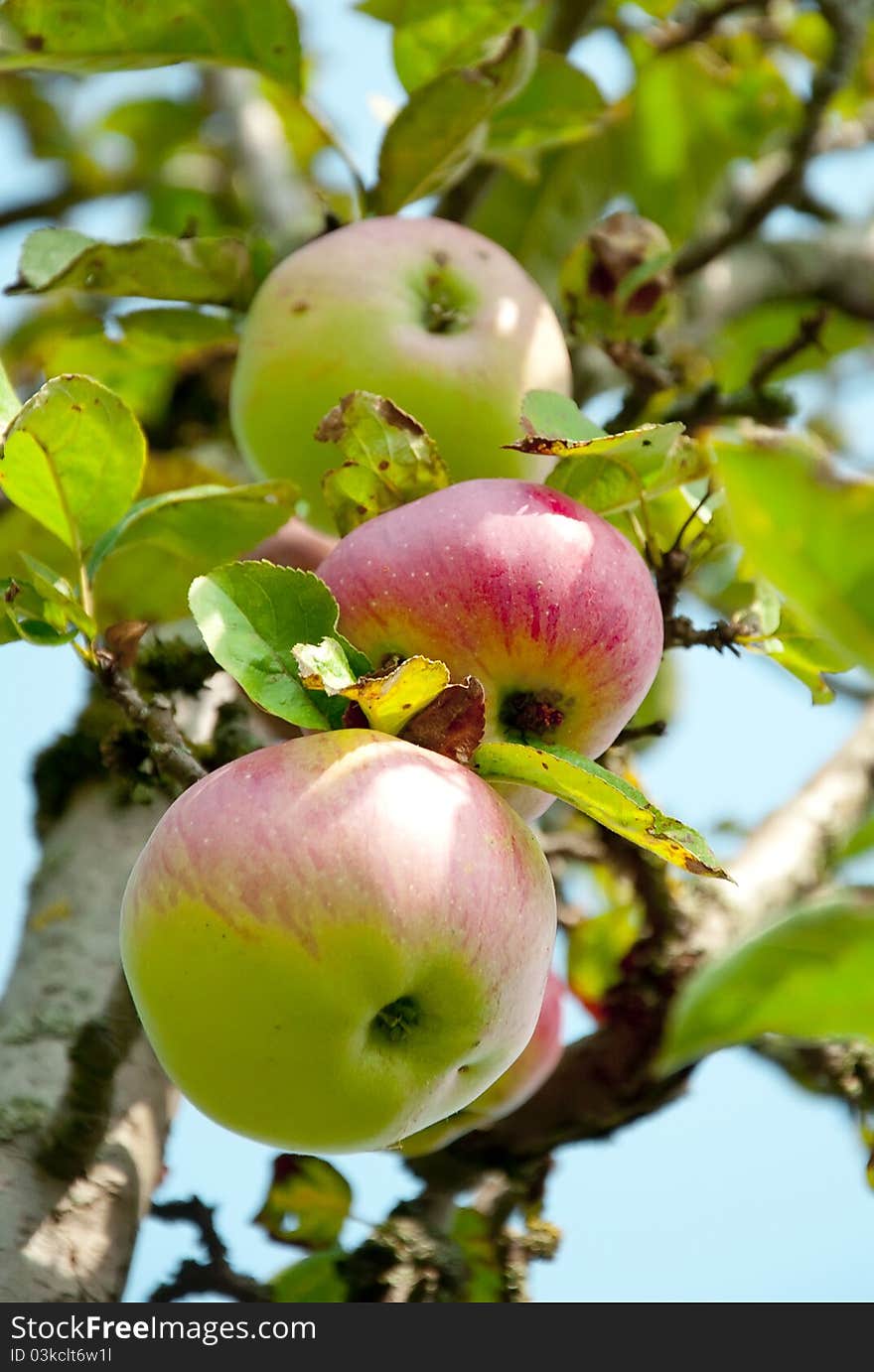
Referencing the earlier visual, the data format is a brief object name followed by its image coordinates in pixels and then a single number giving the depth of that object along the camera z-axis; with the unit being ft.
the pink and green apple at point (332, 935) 2.53
